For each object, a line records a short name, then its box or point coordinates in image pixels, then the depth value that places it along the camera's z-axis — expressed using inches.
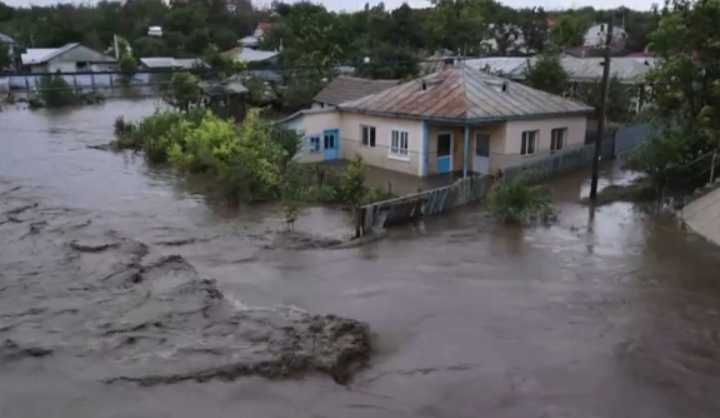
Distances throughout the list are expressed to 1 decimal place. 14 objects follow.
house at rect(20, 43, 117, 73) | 2608.3
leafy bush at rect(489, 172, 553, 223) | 767.1
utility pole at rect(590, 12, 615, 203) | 816.3
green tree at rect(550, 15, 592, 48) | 3014.3
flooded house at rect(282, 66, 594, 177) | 1006.4
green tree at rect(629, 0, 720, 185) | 852.6
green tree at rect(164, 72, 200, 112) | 1624.0
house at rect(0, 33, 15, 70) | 2705.2
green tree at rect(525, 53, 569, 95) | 1408.7
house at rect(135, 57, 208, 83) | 2518.0
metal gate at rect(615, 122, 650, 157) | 1202.0
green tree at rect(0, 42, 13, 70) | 2630.4
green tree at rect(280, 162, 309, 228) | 755.4
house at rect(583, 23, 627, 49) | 3025.6
